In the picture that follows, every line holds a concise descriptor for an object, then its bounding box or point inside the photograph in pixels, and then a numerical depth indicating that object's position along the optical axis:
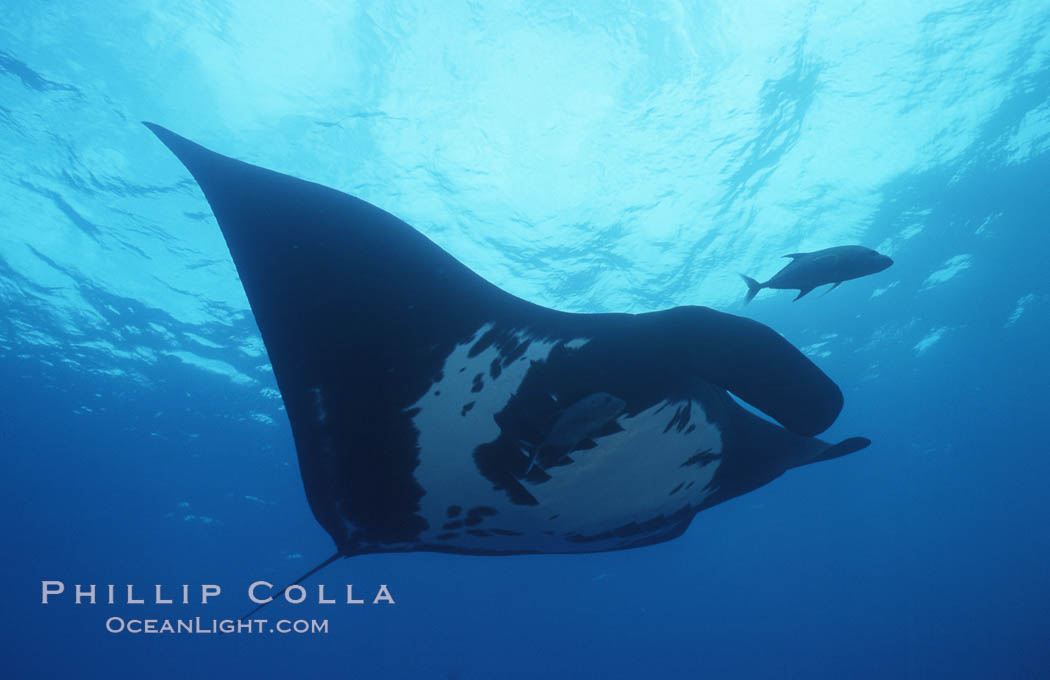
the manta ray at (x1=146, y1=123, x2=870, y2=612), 2.15
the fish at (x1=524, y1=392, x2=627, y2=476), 2.29
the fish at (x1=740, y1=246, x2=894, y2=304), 3.38
